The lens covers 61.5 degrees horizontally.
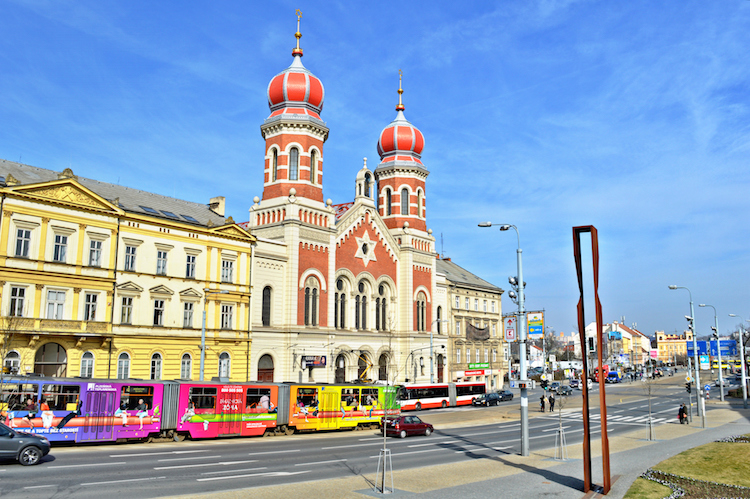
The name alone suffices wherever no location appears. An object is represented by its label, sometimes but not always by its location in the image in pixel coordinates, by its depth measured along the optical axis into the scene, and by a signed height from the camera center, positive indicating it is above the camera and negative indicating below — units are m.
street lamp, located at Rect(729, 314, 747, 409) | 57.34 -2.70
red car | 35.88 -4.39
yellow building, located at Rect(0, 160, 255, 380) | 36.59 +4.35
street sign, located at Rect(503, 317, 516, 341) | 31.08 +1.01
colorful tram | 27.08 -2.88
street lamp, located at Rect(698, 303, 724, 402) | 60.05 -0.04
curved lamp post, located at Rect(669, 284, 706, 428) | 40.94 -1.11
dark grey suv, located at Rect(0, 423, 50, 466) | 21.05 -3.26
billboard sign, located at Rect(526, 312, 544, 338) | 34.61 +1.29
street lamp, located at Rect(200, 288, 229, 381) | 38.76 +0.34
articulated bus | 55.72 -4.20
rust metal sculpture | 18.48 -0.10
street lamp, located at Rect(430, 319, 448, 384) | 66.81 -2.06
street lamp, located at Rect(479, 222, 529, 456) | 26.34 +0.45
